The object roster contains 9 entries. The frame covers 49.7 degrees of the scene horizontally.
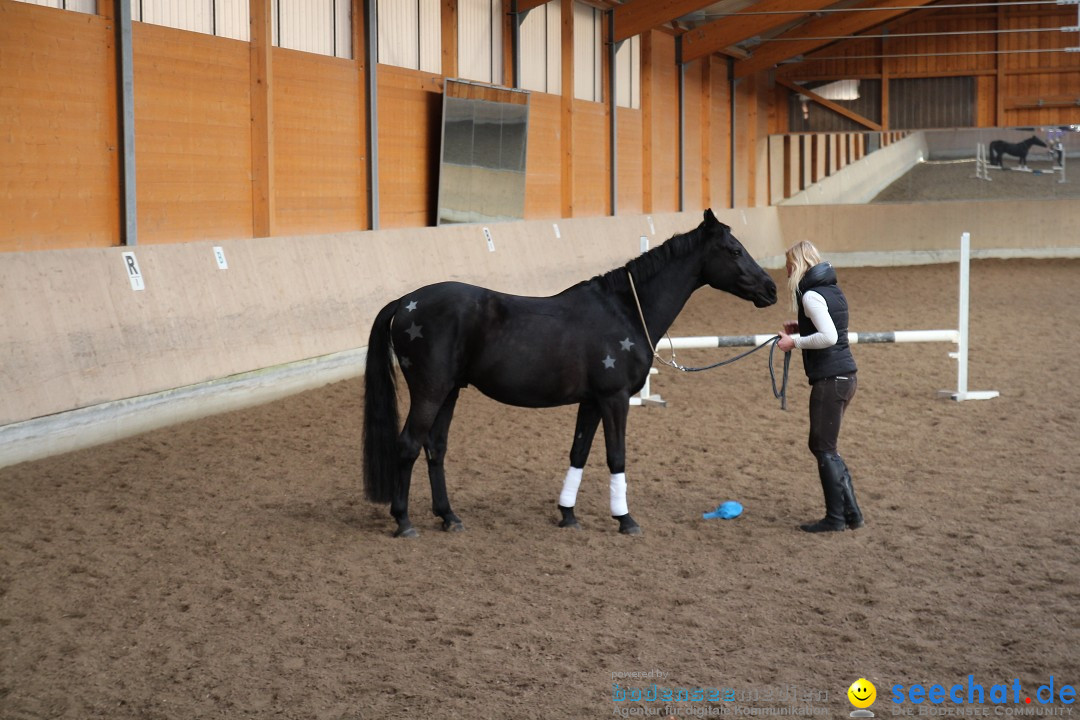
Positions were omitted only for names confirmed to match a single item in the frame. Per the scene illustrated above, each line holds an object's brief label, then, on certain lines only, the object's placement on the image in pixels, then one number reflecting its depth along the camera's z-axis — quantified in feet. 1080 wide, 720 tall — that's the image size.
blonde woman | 19.35
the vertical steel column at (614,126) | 58.18
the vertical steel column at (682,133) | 69.51
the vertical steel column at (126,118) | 27.53
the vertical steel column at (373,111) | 37.78
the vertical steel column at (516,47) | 48.08
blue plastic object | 20.31
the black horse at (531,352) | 19.01
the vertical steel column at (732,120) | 78.79
